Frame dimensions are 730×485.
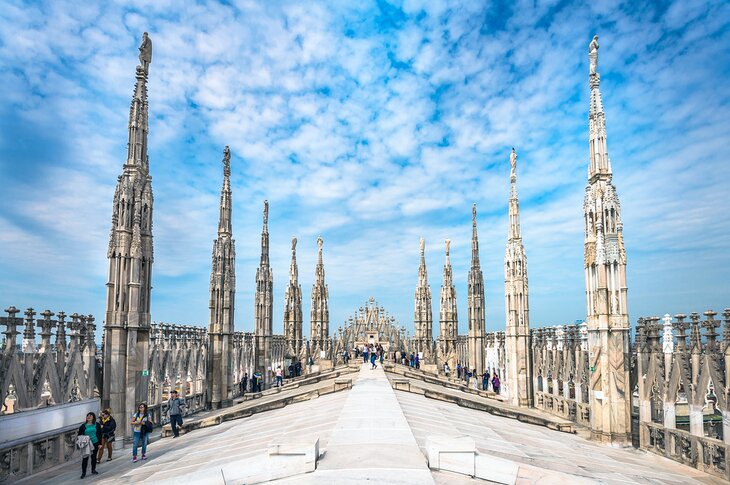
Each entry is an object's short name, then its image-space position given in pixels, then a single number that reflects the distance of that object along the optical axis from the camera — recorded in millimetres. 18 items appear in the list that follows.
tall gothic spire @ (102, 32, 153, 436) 17984
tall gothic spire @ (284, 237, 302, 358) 49719
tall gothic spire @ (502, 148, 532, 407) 28625
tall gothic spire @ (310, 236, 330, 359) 53219
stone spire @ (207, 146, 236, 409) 27797
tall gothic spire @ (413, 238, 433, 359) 52219
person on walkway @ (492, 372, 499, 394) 35062
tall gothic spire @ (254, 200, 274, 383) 35906
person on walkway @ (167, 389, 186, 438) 18594
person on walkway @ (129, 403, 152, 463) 15258
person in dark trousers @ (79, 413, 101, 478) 13953
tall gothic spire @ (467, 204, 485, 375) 38500
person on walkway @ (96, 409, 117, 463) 15211
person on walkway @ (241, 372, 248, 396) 34566
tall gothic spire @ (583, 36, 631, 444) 17484
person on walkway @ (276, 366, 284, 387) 33562
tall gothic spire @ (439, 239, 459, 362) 46875
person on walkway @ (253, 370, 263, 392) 33031
